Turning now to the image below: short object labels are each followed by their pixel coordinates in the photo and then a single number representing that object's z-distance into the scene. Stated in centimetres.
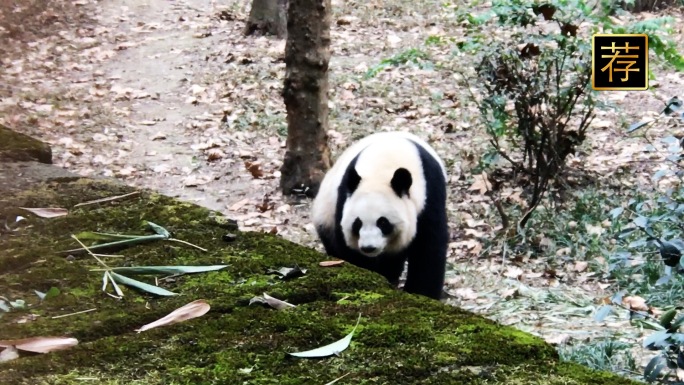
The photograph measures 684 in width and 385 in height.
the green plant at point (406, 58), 735
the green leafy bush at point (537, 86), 657
